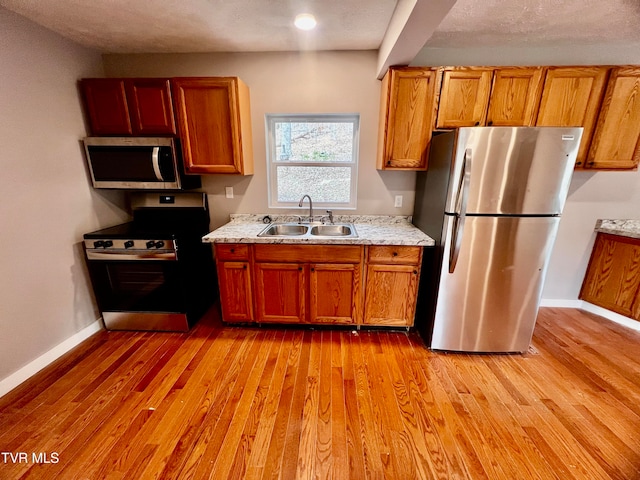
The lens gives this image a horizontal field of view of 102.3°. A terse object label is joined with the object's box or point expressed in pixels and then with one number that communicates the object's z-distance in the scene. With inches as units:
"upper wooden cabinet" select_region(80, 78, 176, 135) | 83.4
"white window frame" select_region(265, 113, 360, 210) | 99.4
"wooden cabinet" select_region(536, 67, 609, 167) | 77.1
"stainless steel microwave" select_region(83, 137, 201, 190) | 85.1
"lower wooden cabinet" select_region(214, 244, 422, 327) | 84.6
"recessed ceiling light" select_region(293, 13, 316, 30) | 69.5
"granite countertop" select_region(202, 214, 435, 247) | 82.0
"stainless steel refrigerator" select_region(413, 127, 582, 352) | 66.6
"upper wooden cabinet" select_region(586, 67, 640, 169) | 77.0
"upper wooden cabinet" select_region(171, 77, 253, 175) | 83.8
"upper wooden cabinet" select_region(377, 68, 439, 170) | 80.5
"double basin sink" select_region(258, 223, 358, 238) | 99.2
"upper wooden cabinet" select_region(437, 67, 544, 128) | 78.2
